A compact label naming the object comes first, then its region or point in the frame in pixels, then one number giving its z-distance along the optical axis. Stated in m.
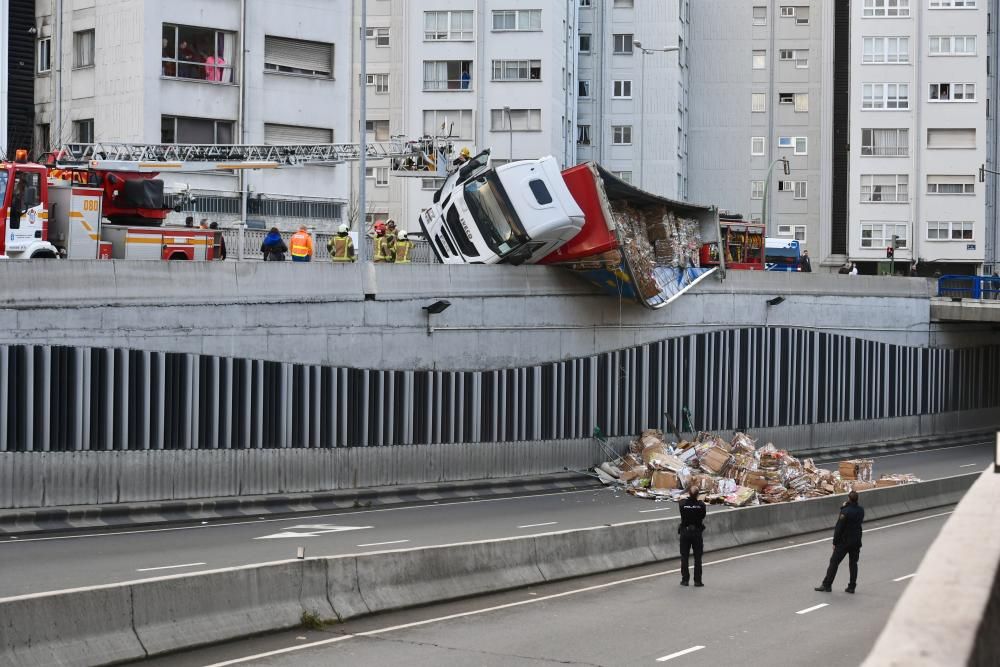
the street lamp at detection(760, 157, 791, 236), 69.06
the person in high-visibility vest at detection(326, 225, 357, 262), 38.12
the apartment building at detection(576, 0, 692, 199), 85.31
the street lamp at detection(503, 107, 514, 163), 76.61
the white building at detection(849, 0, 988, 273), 83.75
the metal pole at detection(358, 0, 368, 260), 35.19
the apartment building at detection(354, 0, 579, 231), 79.00
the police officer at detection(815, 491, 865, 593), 21.86
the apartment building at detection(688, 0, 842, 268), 89.75
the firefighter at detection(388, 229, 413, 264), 38.88
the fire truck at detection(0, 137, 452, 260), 29.69
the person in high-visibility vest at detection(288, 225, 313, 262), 35.97
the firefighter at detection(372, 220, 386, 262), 38.81
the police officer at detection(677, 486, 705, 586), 22.25
